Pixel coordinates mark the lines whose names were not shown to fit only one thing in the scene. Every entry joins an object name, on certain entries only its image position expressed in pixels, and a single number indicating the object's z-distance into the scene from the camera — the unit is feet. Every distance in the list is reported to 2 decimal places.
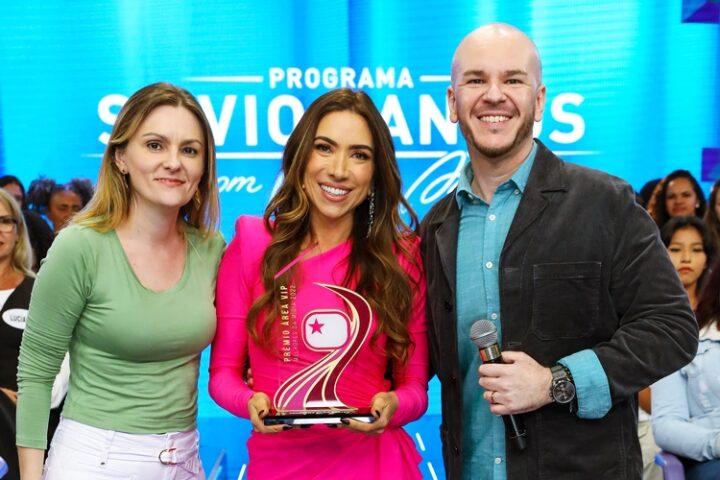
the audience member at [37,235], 15.55
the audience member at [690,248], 14.51
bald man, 6.50
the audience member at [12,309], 11.28
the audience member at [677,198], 17.53
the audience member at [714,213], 15.34
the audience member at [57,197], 17.70
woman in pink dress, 7.33
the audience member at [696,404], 10.53
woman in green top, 7.01
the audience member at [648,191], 18.44
